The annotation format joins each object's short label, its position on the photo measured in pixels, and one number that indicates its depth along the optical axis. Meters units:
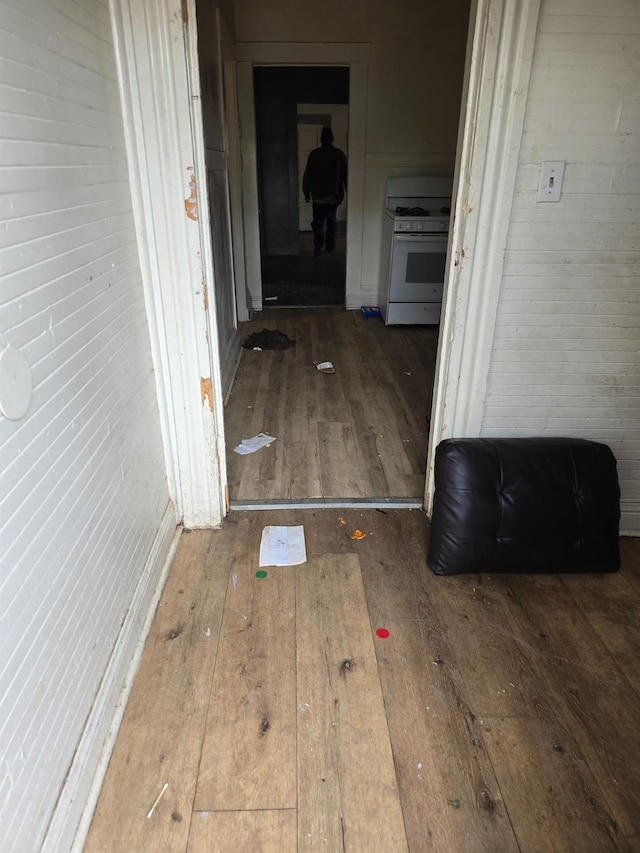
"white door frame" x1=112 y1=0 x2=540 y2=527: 1.58
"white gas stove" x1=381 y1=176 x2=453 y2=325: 4.42
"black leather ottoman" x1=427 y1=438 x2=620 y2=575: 1.88
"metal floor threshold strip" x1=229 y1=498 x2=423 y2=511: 2.32
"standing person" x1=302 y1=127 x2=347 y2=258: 6.48
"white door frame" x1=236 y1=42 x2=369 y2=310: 4.43
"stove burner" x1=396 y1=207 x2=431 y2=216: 4.57
